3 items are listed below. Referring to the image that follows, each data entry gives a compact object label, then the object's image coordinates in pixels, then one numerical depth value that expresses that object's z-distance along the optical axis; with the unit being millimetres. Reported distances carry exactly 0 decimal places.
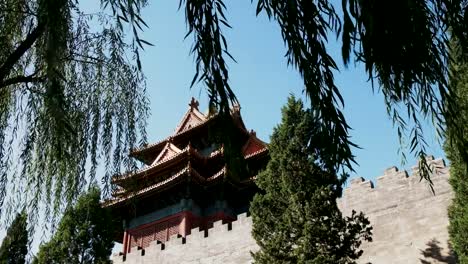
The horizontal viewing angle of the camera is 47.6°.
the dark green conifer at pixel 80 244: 14414
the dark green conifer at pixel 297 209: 9758
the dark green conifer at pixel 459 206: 9210
